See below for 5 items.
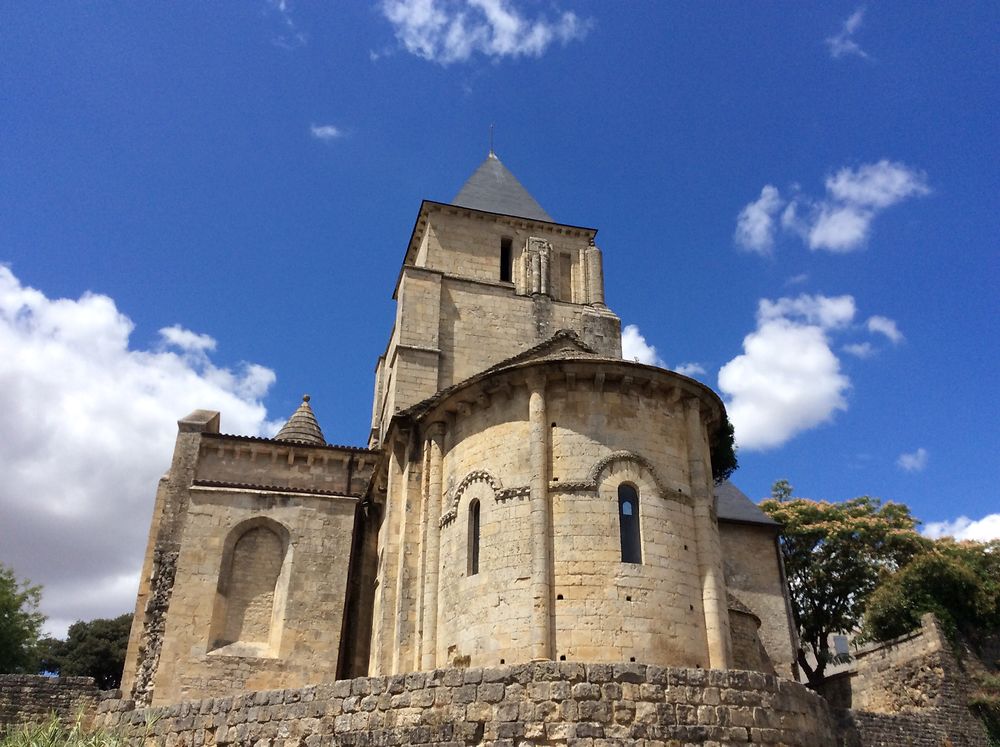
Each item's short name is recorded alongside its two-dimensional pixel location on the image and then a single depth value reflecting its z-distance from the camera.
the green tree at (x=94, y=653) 36.53
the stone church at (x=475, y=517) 12.65
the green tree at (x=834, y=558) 28.09
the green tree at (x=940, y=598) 21.17
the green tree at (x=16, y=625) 29.30
